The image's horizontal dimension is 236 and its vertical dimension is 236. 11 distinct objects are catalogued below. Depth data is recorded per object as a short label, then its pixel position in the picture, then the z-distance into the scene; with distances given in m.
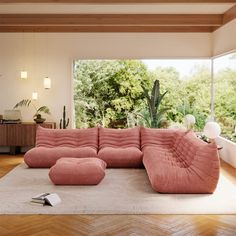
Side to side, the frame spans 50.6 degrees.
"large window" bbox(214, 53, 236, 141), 4.47
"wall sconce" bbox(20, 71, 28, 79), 5.31
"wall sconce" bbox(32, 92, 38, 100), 5.34
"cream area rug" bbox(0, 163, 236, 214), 2.62
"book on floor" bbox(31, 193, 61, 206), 2.73
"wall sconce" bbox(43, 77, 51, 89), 5.33
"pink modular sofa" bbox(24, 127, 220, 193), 2.95
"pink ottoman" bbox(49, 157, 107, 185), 3.20
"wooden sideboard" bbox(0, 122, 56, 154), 5.08
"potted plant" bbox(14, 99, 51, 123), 5.33
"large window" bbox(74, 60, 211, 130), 5.83
